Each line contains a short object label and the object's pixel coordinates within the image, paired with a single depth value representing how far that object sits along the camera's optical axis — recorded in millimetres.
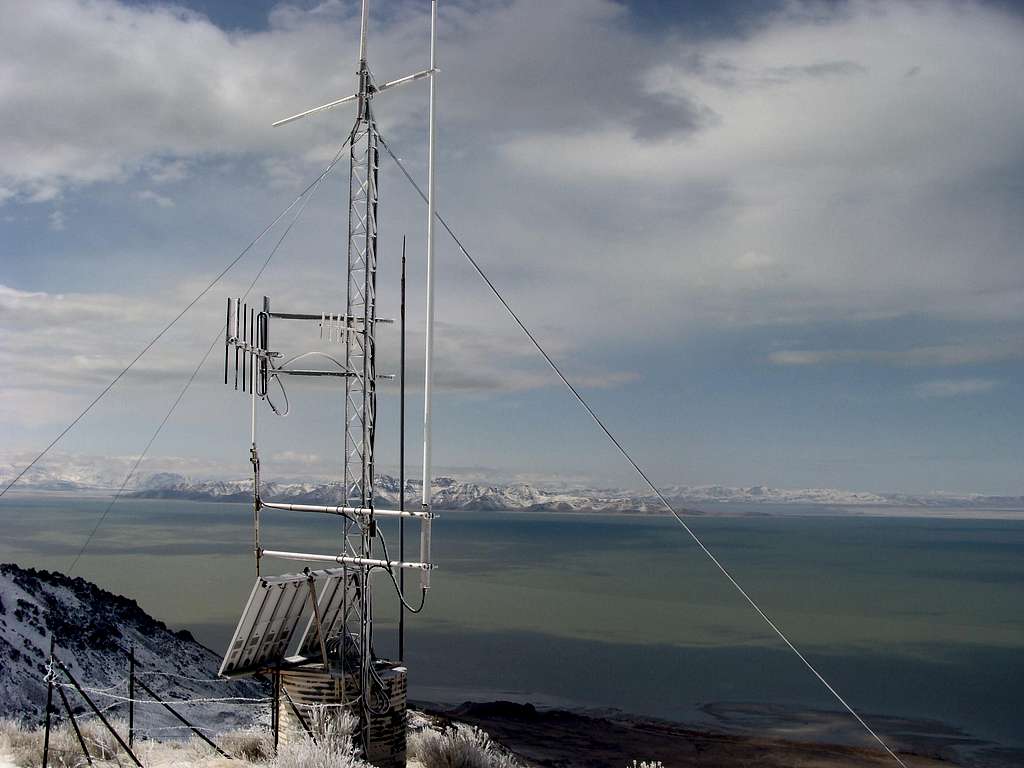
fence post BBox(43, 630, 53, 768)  12164
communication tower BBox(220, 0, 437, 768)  12961
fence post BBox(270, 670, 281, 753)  13188
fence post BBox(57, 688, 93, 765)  12565
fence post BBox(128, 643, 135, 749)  13125
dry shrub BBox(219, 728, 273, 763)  13828
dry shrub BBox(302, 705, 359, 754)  12188
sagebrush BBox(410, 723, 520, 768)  14922
